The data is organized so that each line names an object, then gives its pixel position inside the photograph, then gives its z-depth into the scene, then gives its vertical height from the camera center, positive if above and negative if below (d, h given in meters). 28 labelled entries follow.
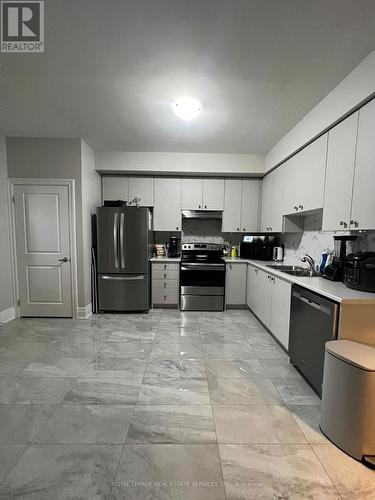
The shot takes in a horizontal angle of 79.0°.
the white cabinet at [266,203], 3.76 +0.60
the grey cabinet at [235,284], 3.93 -0.82
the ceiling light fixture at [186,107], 2.25 +1.32
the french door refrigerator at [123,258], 3.59 -0.37
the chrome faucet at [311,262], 2.65 -0.28
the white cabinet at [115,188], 4.11 +0.85
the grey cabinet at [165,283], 3.93 -0.82
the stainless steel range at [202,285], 3.84 -0.84
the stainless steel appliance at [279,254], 3.83 -0.28
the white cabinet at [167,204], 4.13 +0.58
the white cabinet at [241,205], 4.16 +0.59
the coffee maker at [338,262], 2.16 -0.23
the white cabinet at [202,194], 4.14 +0.77
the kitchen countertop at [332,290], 1.60 -0.41
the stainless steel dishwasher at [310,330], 1.74 -0.79
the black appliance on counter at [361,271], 1.73 -0.25
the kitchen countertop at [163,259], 3.91 -0.40
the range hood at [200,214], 4.20 +0.42
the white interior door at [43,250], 3.35 -0.24
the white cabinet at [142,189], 4.12 +0.85
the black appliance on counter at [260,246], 3.94 -0.16
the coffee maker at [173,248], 4.27 -0.23
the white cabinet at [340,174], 1.94 +0.59
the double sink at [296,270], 2.67 -0.42
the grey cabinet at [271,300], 2.51 -0.83
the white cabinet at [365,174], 1.73 +0.51
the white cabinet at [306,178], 2.39 +0.71
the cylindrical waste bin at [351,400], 1.31 -0.97
